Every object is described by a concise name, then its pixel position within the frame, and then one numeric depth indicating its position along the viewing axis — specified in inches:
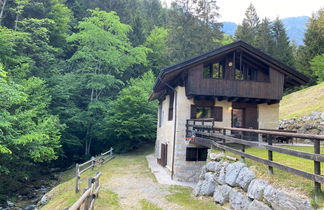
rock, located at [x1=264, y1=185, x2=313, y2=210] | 181.6
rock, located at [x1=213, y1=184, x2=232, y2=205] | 290.5
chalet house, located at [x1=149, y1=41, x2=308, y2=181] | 524.4
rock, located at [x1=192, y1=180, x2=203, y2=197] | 365.8
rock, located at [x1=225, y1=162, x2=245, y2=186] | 289.5
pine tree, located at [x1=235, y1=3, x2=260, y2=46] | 1487.5
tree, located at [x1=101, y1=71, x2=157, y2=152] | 909.2
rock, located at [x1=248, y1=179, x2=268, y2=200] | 230.7
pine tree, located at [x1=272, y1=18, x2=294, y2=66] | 1455.5
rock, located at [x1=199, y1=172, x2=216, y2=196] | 336.8
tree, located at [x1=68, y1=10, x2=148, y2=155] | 1003.9
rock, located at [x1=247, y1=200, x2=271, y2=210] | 217.0
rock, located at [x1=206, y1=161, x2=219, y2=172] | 357.4
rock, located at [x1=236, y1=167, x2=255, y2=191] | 261.0
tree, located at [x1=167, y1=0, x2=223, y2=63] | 1132.5
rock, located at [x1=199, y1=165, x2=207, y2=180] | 382.6
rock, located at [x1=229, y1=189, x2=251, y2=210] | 249.6
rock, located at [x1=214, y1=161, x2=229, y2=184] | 318.6
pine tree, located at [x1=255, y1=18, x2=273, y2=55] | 1472.7
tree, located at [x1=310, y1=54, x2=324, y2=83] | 1137.4
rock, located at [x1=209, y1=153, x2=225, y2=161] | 359.7
